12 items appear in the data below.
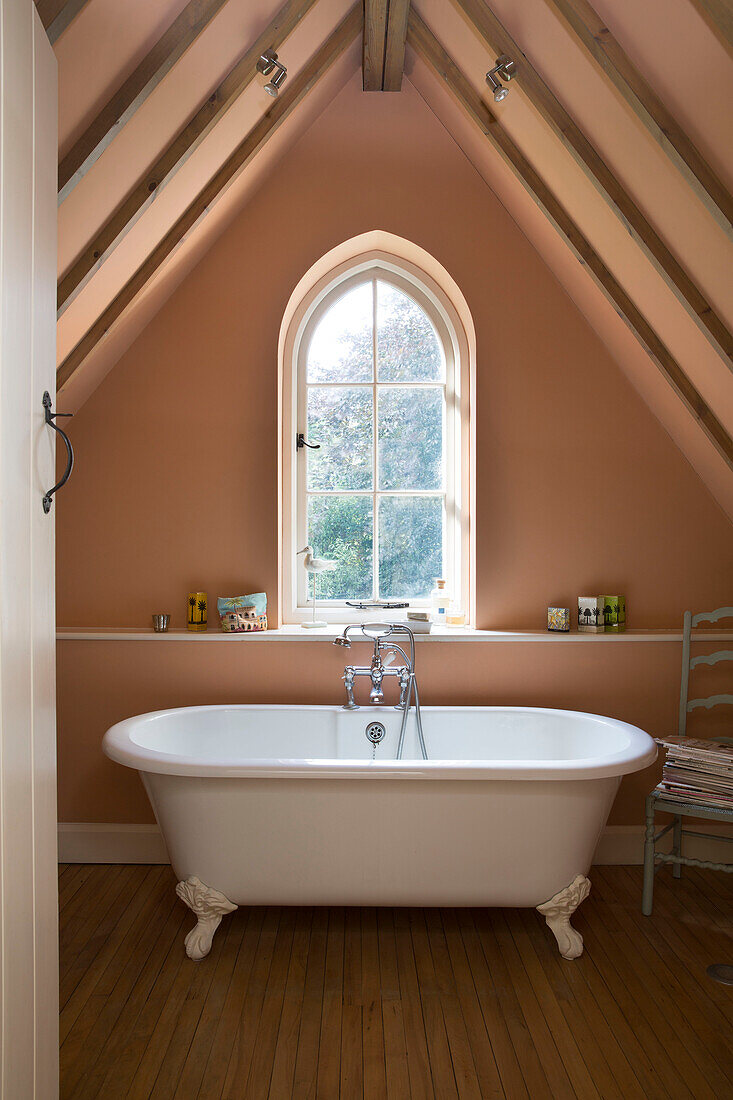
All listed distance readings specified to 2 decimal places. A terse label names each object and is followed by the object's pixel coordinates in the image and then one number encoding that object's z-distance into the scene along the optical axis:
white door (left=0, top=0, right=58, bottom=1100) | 1.14
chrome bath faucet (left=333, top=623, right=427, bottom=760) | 2.93
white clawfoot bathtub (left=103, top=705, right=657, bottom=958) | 2.23
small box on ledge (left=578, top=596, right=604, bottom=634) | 3.08
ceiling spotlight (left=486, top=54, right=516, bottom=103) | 2.20
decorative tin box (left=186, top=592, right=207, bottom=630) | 3.11
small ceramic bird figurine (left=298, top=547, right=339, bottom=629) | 3.18
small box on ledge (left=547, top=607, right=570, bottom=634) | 3.08
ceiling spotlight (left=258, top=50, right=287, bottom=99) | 2.24
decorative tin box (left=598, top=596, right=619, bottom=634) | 3.11
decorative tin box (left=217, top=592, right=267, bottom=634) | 3.09
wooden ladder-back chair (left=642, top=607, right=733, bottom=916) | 2.54
